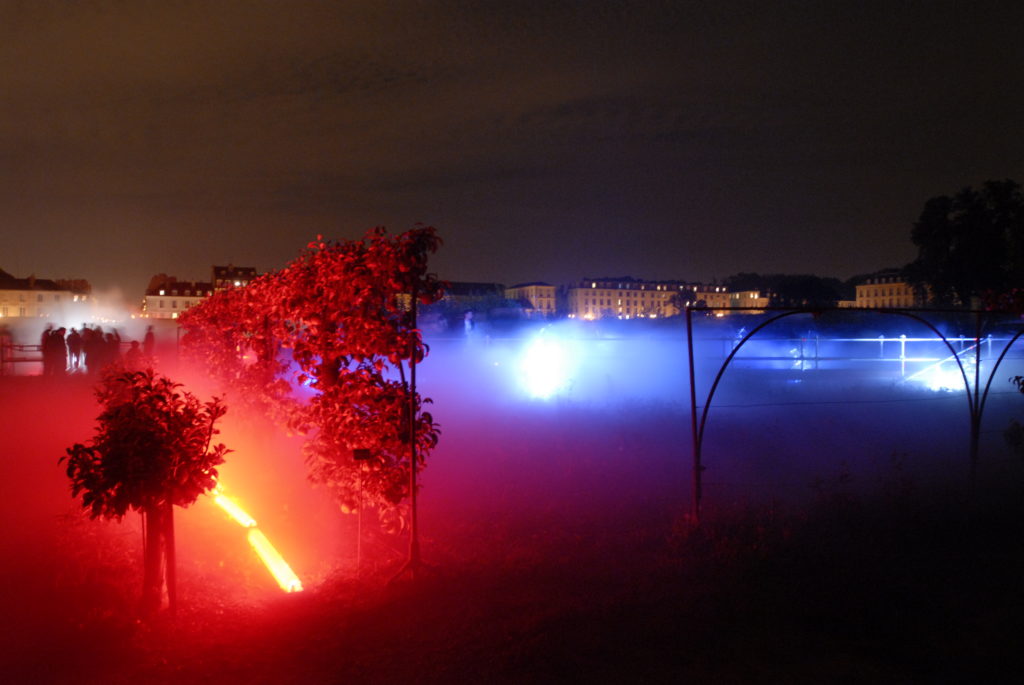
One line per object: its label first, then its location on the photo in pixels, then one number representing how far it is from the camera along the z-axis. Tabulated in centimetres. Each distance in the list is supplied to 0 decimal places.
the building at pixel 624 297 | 16025
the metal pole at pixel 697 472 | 842
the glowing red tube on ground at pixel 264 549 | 725
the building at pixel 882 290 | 11361
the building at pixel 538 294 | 15034
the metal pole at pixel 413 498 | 724
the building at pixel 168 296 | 10639
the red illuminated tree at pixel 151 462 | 576
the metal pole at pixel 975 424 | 980
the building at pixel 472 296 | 8219
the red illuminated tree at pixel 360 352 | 690
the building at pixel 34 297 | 10219
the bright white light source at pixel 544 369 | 2258
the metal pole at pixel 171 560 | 630
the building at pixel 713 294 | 13244
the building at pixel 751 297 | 9162
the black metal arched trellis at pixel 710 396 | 819
